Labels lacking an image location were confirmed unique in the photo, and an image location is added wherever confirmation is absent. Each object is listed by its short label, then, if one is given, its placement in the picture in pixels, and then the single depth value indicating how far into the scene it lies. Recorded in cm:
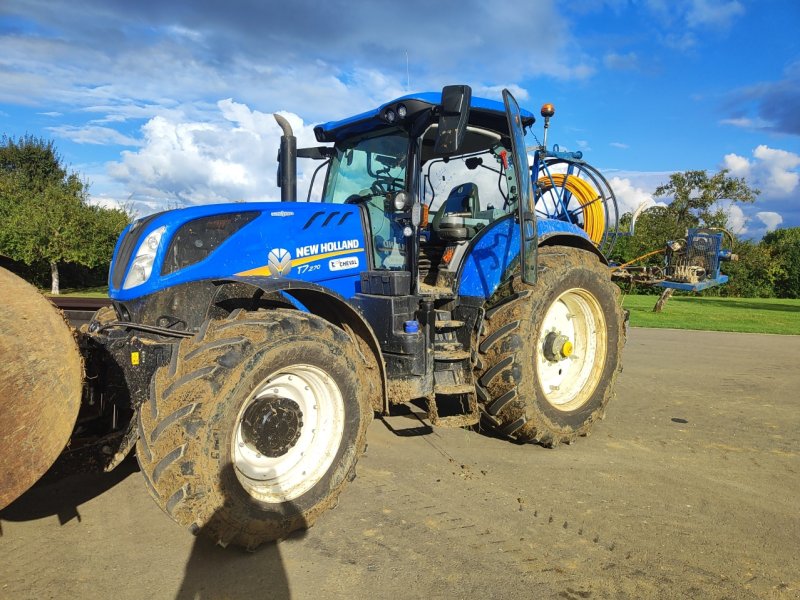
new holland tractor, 259
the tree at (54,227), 2380
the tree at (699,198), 3475
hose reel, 580
